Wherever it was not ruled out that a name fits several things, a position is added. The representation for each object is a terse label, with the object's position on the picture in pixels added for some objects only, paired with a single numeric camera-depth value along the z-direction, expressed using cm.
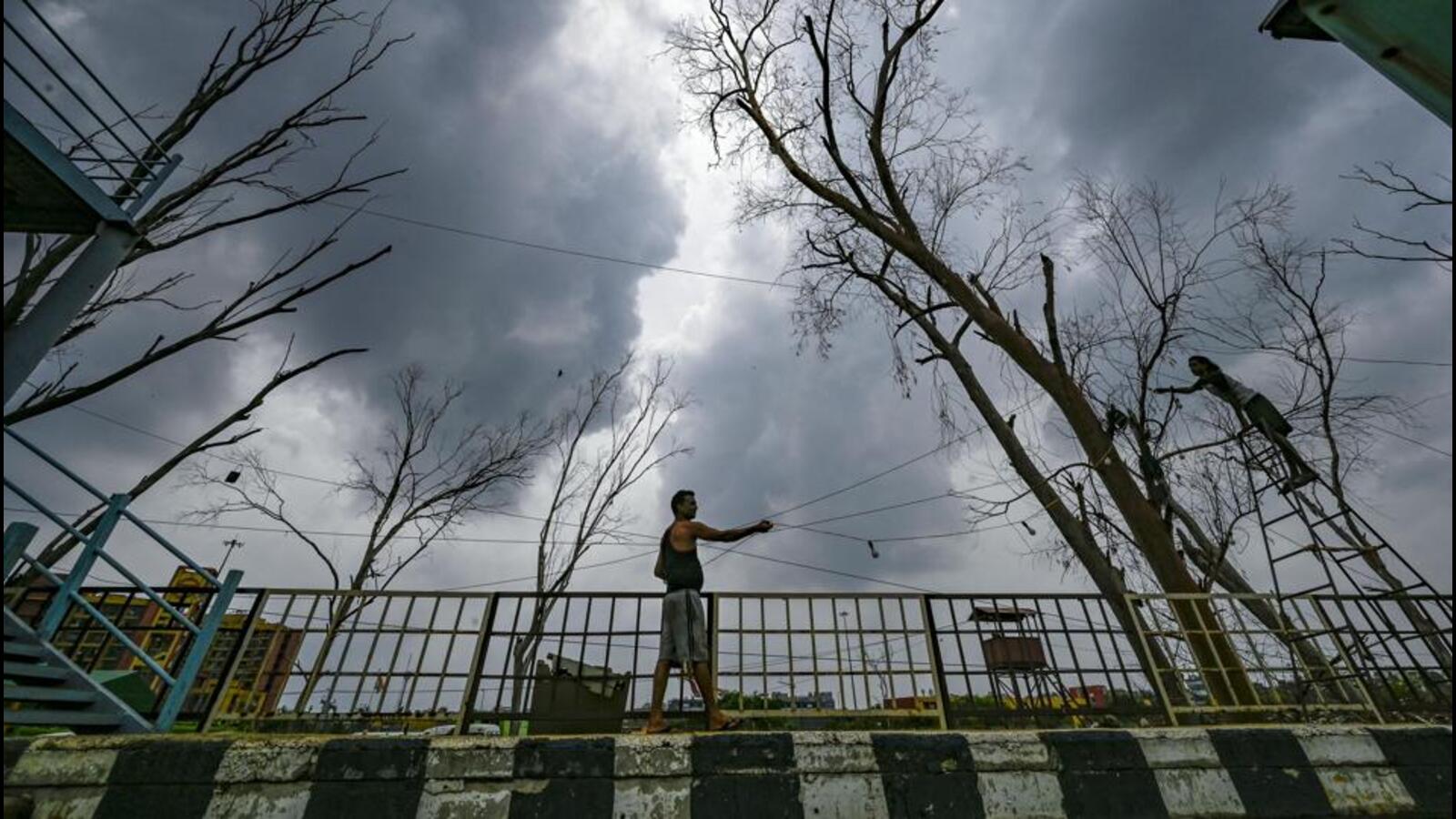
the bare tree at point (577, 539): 1816
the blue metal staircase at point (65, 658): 339
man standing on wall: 414
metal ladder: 501
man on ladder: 573
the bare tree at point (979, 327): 696
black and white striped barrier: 270
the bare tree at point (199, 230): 450
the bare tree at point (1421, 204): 707
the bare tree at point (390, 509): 1555
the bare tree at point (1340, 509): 536
